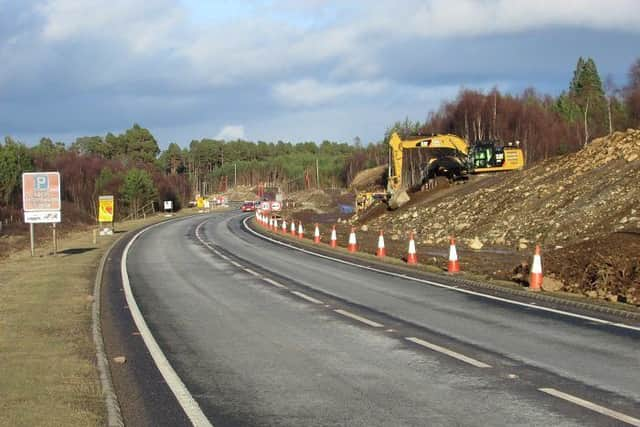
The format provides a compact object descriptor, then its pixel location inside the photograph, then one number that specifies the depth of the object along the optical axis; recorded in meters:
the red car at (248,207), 108.77
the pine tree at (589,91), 117.02
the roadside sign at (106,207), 52.09
